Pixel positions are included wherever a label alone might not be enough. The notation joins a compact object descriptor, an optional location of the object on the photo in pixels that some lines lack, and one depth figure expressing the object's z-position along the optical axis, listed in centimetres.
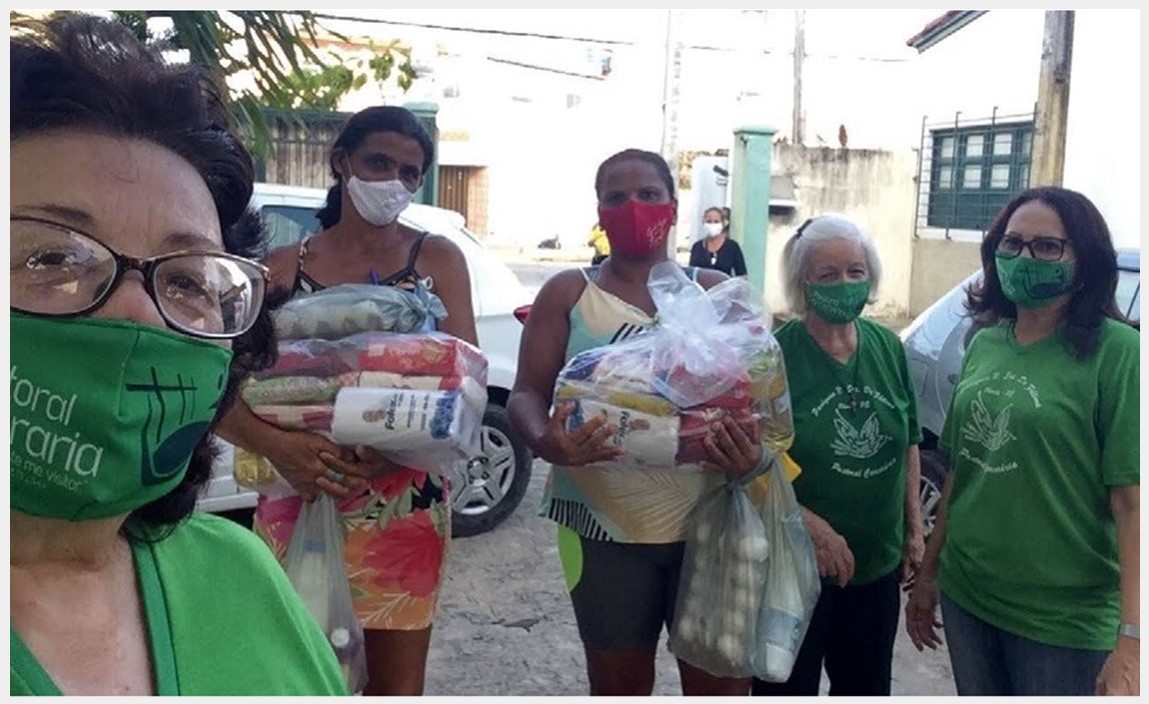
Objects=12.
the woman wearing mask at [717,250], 964
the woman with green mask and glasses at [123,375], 112
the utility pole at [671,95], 2142
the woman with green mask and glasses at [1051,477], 221
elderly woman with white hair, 262
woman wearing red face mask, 244
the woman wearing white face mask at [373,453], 234
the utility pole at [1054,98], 1057
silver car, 511
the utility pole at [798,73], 2355
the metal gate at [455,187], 2697
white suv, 538
